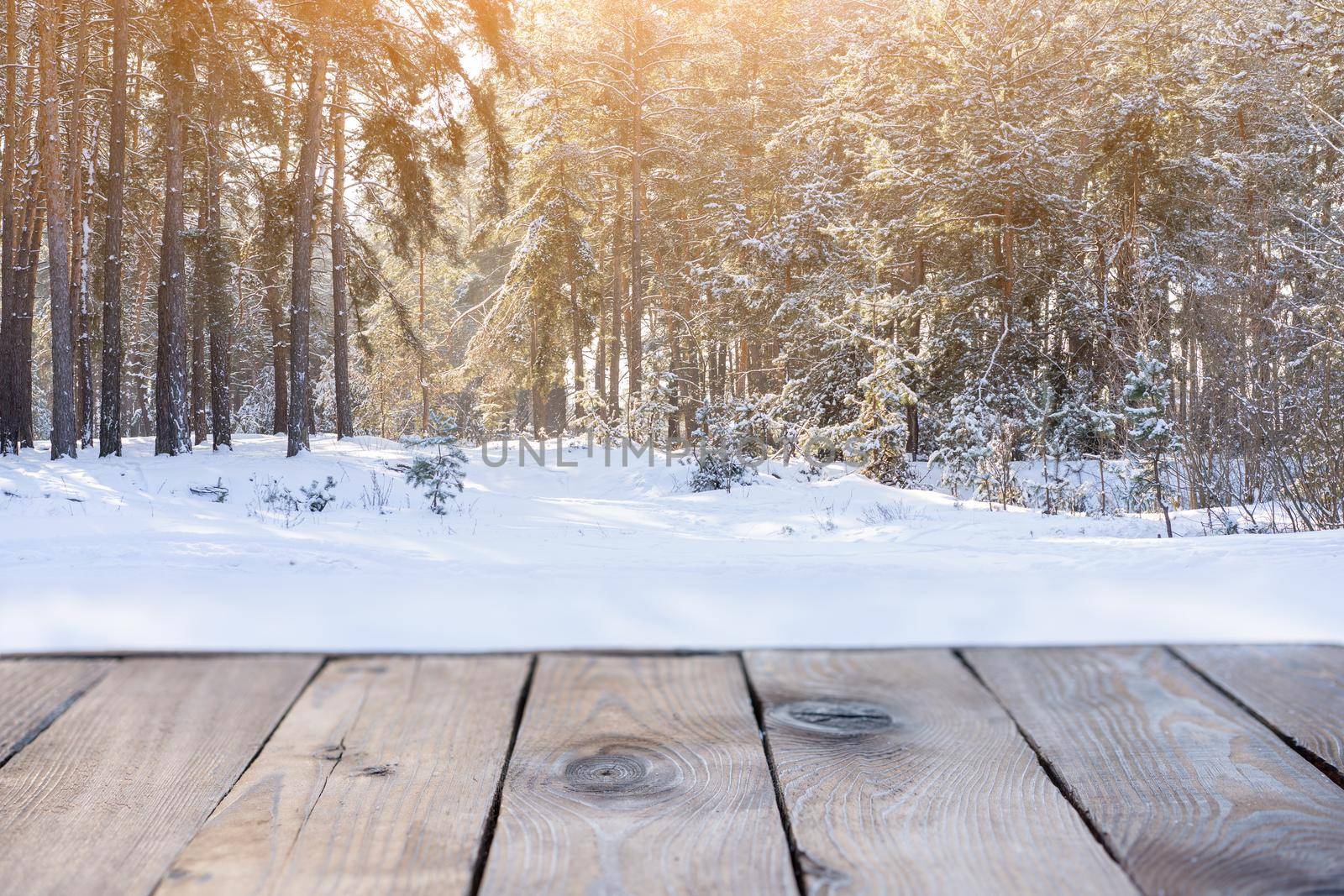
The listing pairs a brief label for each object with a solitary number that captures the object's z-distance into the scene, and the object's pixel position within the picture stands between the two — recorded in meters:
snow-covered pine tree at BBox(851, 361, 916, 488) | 12.27
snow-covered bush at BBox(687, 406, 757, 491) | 11.78
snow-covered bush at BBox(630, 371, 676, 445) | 15.27
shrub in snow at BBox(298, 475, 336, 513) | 8.30
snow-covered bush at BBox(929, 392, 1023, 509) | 9.71
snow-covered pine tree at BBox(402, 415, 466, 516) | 8.70
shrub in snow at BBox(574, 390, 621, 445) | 15.69
